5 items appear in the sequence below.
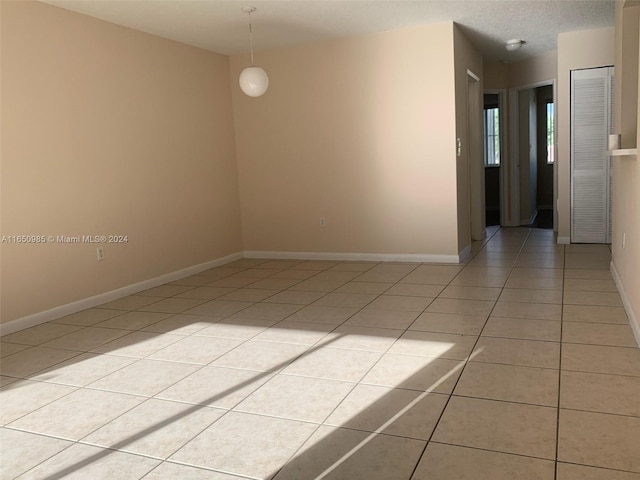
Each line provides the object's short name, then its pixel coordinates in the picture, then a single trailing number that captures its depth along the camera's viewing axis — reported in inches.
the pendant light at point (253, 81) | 199.6
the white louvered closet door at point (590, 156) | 237.0
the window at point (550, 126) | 388.5
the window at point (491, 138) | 391.9
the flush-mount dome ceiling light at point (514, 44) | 243.4
